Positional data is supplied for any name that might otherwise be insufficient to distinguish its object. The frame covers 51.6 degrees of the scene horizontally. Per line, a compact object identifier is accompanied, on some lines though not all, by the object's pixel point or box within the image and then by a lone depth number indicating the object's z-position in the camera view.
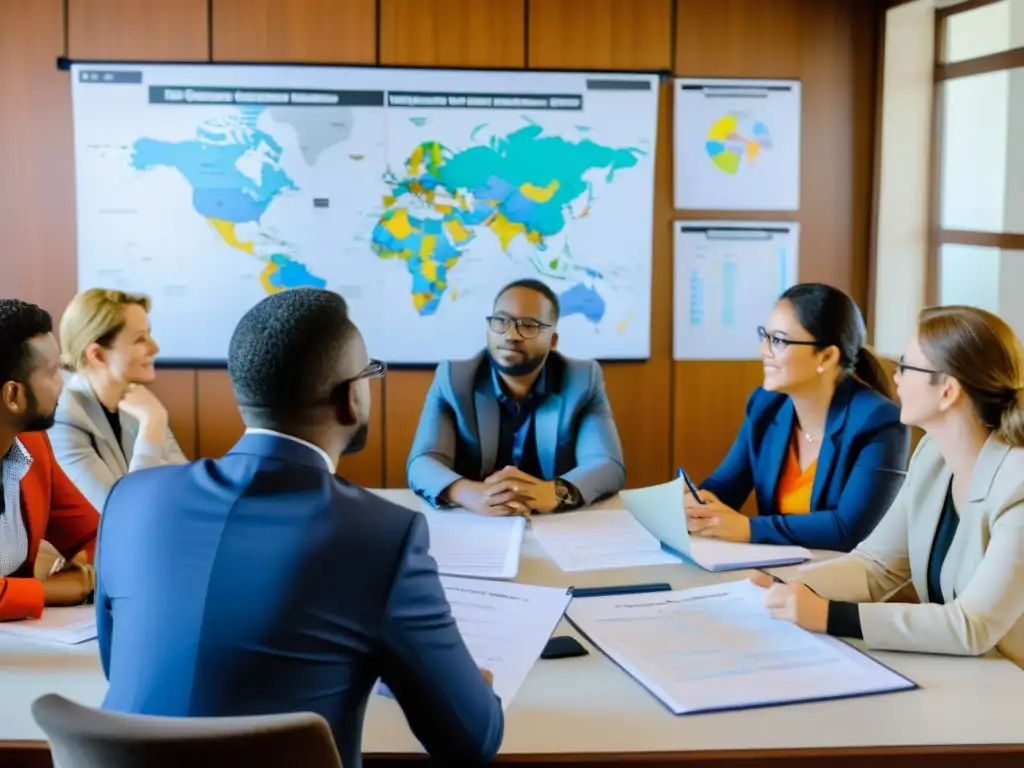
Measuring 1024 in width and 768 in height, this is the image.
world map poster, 4.25
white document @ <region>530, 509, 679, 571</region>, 2.34
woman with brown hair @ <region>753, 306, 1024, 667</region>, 1.82
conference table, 1.44
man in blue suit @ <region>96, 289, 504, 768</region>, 1.27
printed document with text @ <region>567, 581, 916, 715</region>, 1.61
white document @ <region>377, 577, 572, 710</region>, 1.71
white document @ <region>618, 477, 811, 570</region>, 2.25
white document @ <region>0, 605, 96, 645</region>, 1.85
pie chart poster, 4.45
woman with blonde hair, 2.98
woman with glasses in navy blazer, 2.55
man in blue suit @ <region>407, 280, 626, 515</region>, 3.17
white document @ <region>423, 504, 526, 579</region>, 2.24
